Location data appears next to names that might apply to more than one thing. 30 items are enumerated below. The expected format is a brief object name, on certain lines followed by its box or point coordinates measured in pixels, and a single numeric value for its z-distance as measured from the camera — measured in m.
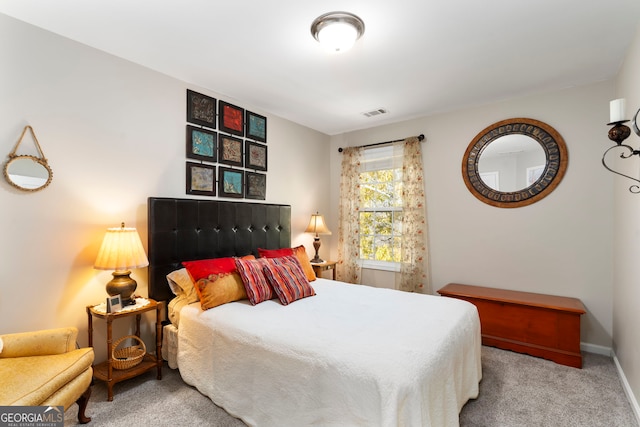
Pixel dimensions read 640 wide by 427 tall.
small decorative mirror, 1.96
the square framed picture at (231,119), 3.15
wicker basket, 2.17
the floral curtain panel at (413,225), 3.79
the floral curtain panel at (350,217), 4.35
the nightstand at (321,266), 3.84
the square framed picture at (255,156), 3.41
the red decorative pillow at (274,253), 3.12
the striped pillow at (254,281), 2.40
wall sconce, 1.65
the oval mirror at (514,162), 3.06
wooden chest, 2.62
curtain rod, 3.82
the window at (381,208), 4.07
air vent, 3.64
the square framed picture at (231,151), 3.16
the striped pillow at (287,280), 2.47
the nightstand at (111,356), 2.07
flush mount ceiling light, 1.93
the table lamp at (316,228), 3.99
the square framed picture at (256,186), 3.44
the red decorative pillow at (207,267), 2.44
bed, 1.43
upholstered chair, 1.45
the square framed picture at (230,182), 3.17
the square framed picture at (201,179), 2.90
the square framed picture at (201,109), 2.89
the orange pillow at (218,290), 2.30
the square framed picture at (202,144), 2.90
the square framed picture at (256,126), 3.43
